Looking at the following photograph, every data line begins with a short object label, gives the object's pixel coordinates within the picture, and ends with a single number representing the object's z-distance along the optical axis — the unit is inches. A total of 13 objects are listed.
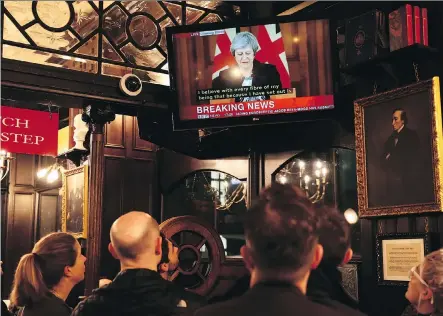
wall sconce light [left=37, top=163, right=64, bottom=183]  315.3
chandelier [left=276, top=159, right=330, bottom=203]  302.5
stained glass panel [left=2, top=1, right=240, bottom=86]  201.5
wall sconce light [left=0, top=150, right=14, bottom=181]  240.4
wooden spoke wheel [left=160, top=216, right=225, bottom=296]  199.6
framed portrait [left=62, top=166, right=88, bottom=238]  249.0
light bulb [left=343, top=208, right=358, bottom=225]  300.5
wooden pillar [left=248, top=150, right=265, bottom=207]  232.2
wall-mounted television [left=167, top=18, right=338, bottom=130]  187.6
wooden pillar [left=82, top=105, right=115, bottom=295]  210.8
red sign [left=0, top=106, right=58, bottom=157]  216.5
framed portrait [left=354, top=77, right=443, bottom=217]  156.4
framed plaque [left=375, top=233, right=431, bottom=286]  160.9
